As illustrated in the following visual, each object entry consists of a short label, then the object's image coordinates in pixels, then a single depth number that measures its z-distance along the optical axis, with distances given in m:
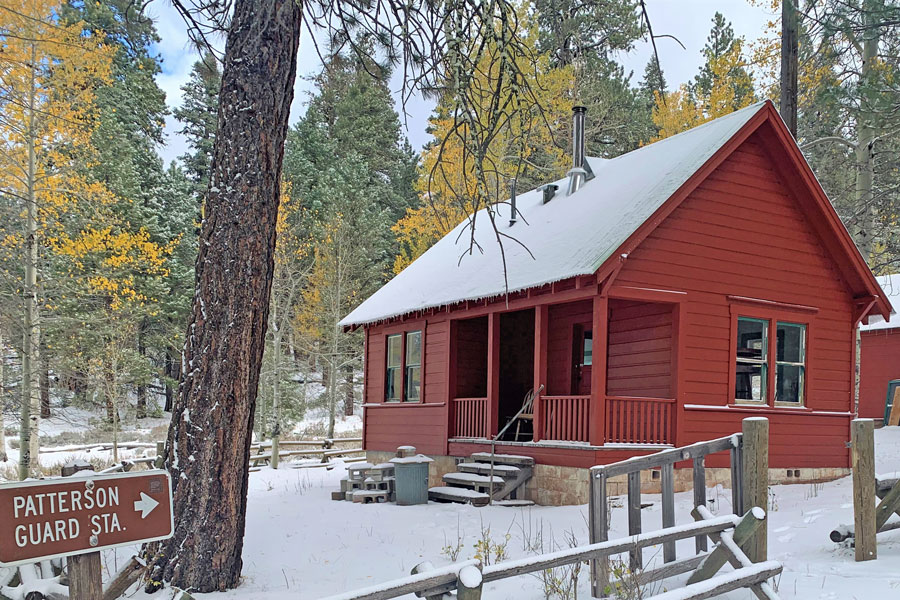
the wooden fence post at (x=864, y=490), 6.11
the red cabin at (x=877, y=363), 20.89
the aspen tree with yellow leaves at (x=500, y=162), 23.11
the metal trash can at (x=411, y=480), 12.25
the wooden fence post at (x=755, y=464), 5.50
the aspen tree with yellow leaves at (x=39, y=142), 15.36
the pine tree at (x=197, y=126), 37.84
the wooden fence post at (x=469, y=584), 3.86
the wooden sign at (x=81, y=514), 2.89
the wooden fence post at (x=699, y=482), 5.90
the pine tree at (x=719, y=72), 26.09
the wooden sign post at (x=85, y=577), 3.11
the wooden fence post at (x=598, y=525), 5.53
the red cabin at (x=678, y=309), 11.47
